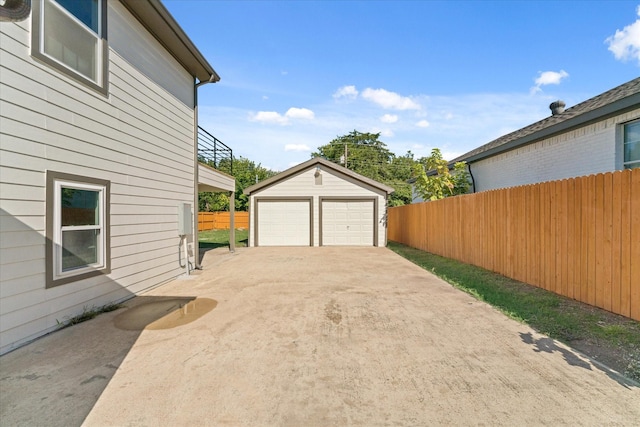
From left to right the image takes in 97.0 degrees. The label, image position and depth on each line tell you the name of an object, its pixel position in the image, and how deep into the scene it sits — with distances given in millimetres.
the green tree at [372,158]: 36719
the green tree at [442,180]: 12344
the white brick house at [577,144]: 5863
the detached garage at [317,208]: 13406
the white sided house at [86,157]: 3158
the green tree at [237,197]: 27500
